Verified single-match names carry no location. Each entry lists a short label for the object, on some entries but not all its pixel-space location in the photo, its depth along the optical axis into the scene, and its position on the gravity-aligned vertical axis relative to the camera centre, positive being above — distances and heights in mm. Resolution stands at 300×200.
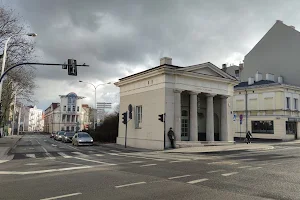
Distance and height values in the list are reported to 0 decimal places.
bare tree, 23000 +5859
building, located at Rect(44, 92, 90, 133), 97438 +2823
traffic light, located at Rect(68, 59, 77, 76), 17219 +3479
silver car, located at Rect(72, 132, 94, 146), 29423 -2009
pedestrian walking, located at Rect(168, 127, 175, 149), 23516 -1181
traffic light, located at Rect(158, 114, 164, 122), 22908 +302
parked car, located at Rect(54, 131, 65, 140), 43562 -2459
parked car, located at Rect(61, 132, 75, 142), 37850 -2289
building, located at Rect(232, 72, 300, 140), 37531 +1947
